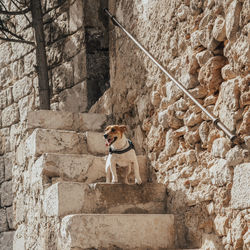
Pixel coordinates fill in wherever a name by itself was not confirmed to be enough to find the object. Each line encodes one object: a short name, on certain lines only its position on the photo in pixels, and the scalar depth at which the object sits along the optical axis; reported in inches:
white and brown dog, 305.7
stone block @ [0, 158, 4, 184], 580.4
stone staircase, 270.6
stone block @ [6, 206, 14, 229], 544.5
